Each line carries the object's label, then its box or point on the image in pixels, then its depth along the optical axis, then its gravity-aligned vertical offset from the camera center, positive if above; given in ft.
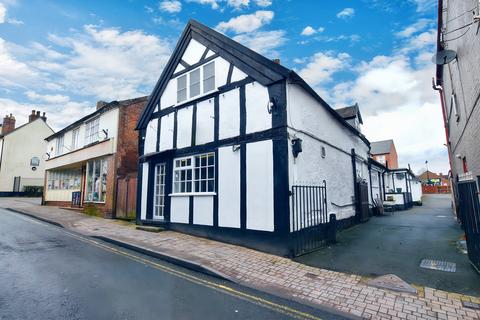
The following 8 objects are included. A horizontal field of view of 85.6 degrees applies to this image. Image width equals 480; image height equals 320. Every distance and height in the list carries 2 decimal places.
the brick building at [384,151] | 154.81 +24.27
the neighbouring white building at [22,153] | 106.73 +18.33
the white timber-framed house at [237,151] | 25.26 +5.01
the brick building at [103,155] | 47.37 +8.26
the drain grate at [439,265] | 19.60 -5.87
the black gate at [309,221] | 24.57 -2.96
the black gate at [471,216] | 17.77 -1.90
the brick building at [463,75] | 19.02 +10.44
